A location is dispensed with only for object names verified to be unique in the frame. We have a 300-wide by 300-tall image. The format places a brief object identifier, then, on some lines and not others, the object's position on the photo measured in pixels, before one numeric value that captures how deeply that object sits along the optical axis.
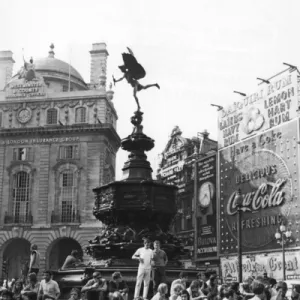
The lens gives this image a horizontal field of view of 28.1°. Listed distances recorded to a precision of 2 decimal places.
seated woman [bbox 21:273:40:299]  14.01
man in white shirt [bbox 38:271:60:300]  13.52
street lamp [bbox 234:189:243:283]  24.80
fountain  17.97
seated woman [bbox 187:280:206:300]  13.65
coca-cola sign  45.00
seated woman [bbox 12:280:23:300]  17.49
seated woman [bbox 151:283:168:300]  12.34
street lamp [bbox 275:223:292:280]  44.00
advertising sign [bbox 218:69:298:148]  46.66
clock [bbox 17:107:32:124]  67.19
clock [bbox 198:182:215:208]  54.84
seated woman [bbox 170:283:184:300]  12.39
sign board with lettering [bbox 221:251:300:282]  43.78
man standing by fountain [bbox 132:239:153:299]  14.93
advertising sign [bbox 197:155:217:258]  54.44
